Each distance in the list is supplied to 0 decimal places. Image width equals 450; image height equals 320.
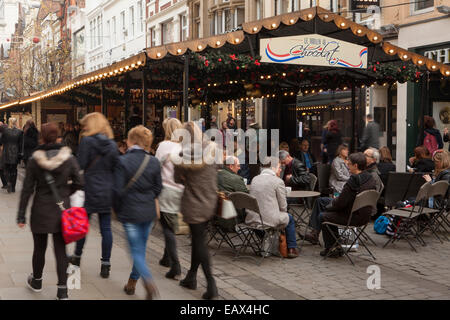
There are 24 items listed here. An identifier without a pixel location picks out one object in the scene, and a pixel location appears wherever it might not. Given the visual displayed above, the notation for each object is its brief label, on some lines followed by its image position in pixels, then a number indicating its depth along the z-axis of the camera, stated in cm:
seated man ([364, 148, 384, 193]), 925
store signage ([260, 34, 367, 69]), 1093
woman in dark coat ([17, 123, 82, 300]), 537
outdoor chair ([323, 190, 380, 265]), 738
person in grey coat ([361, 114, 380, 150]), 1352
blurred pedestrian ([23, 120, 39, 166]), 1568
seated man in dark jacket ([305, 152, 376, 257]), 754
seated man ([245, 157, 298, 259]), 746
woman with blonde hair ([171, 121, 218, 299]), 566
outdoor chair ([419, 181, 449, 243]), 866
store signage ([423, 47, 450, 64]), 1679
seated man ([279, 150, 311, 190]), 998
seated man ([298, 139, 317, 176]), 1332
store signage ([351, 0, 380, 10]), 1816
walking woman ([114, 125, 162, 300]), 543
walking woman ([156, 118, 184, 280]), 649
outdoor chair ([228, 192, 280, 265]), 731
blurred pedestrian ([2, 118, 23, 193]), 1493
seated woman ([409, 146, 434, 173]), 1039
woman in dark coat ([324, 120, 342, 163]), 1445
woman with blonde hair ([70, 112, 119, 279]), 611
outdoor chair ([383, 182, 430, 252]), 839
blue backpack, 945
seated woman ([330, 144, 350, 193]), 975
